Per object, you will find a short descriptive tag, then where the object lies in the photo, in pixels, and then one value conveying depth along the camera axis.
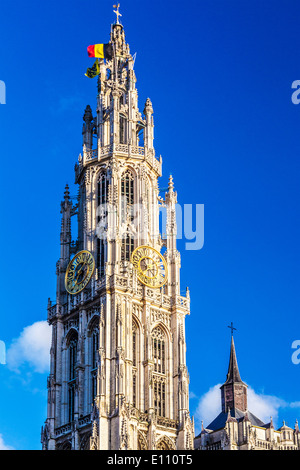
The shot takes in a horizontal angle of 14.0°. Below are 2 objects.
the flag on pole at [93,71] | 137.00
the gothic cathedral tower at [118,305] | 116.69
